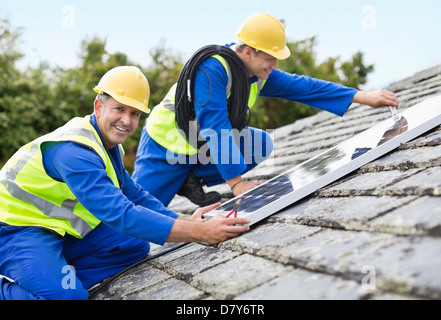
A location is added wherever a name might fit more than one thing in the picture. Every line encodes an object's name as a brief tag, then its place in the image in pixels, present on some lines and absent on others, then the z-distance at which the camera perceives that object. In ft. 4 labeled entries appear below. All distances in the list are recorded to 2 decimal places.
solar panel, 7.00
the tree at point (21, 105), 36.60
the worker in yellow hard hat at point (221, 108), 9.93
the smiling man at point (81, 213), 6.77
